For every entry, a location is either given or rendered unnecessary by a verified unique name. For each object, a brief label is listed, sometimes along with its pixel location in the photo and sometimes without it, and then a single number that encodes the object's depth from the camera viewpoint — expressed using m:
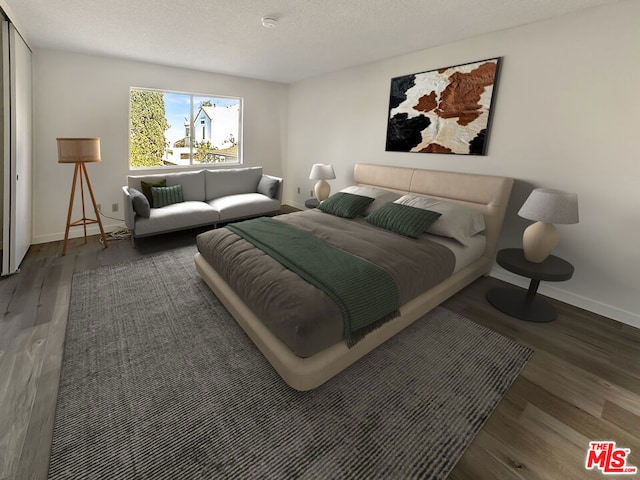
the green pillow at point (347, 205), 3.45
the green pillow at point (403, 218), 2.84
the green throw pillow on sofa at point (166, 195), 4.06
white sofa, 3.69
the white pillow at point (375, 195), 3.51
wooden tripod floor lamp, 3.25
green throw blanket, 1.82
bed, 1.68
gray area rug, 1.35
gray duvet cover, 1.67
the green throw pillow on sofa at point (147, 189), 4.05
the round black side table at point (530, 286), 2.40
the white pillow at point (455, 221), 2.85
